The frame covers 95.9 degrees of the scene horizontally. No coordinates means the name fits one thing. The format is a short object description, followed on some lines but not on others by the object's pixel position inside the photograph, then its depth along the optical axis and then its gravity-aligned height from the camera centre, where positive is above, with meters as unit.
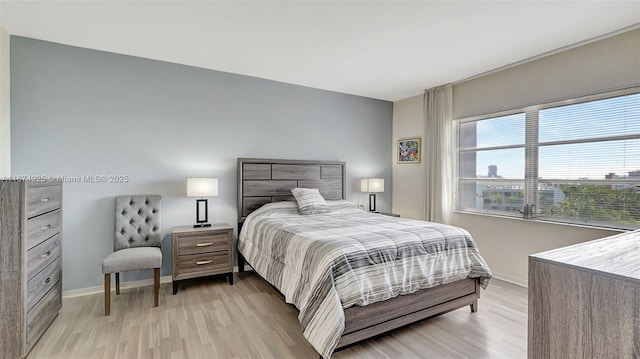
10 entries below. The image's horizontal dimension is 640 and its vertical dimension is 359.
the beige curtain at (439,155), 4.30 +0.34
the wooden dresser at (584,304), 0.78 -0.37
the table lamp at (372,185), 4.77 -0.13
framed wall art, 4.82 +0.47
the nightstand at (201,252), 3.16 -0.85
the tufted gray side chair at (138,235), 2.79 -0.64
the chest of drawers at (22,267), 1.92 -0.64
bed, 1.99 -0.75
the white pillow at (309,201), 3.74 -0.33
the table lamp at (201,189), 3.35 -0.14
